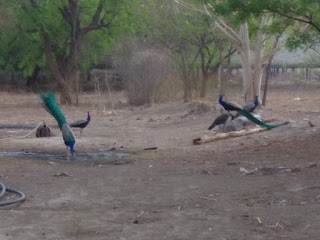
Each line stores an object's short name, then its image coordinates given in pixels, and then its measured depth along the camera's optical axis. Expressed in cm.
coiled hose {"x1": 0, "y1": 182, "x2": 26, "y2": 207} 867
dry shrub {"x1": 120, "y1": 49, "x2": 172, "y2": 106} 3028
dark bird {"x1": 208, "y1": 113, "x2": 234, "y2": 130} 1658
